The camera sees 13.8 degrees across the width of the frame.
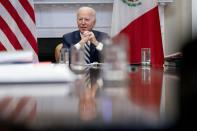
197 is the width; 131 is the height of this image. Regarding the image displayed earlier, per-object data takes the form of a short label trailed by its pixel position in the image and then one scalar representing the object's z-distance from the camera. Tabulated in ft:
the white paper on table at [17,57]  11.00
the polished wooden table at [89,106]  3.42
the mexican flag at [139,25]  28.31
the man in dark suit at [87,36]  25.19
